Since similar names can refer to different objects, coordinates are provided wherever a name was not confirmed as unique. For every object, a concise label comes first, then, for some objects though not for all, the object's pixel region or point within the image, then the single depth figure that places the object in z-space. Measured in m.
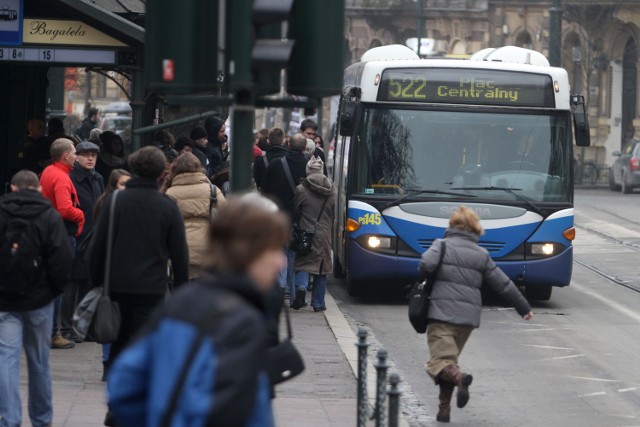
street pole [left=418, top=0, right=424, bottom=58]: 102.87
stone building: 102.31
